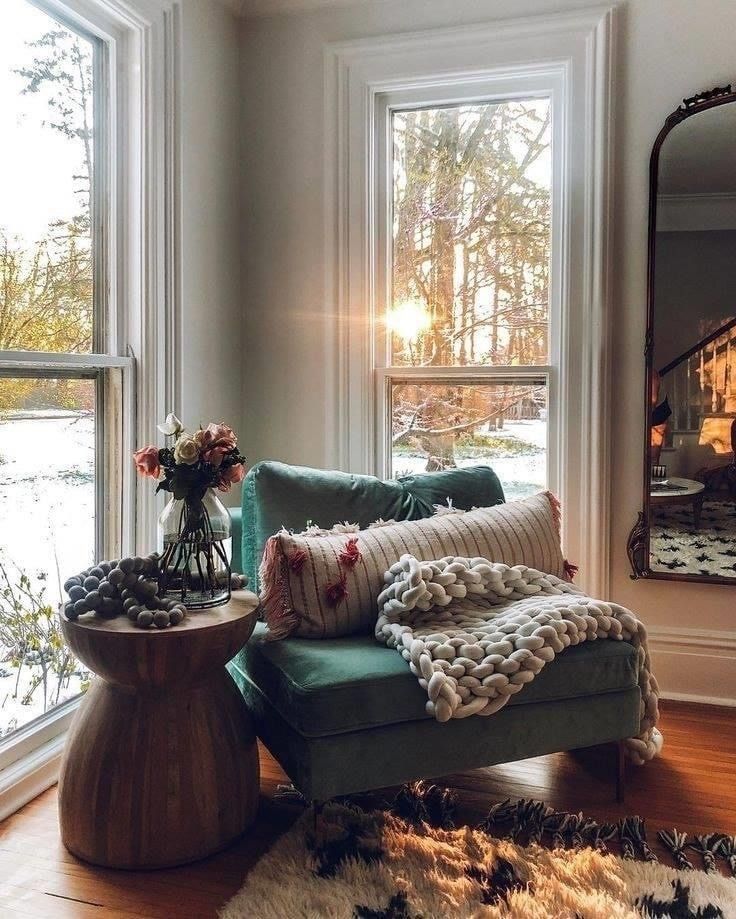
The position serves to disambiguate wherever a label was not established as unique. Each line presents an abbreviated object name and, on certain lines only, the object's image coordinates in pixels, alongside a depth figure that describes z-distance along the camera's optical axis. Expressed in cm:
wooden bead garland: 184
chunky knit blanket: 185
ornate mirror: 272
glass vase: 201
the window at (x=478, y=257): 284
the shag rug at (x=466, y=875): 167
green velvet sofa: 180
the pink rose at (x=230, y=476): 205
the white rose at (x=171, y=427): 204
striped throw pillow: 207
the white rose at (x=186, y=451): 198
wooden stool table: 181
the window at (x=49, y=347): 216
